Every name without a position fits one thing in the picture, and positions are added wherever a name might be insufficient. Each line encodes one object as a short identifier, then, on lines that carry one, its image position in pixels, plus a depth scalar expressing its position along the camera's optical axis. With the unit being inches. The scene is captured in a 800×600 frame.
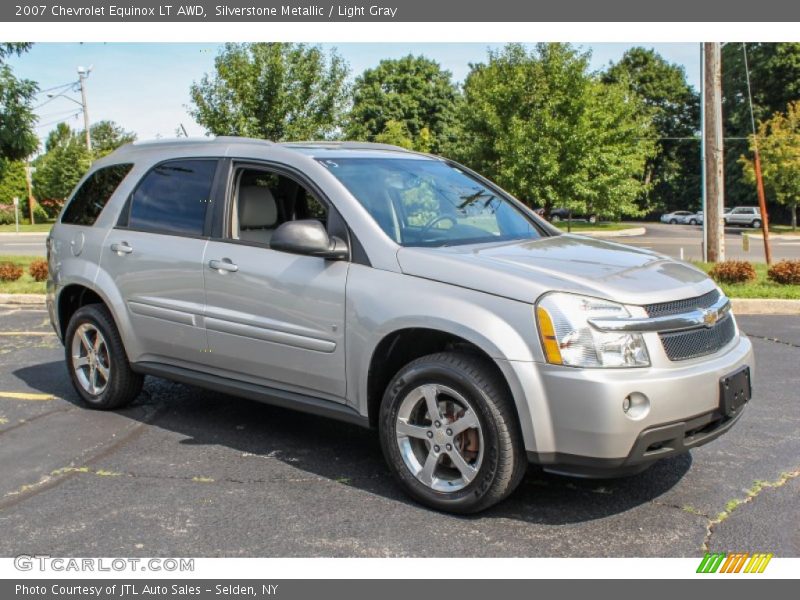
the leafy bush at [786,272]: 460.4
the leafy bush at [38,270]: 543.8
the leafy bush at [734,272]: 468.1
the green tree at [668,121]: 2704.2
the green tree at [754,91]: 2191.2
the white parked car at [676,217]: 2502.5
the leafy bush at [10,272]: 537.3
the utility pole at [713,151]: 599.8
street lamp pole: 1697.0
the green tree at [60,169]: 1972.2
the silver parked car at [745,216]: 2071.9
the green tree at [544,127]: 1132.5
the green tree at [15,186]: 2213.3
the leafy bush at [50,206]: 2439.8
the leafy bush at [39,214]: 2287.2
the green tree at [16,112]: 630.5
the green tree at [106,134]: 2152.2
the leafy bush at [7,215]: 2137.4
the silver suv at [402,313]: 148.2
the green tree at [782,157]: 1758.1
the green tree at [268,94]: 786.2
